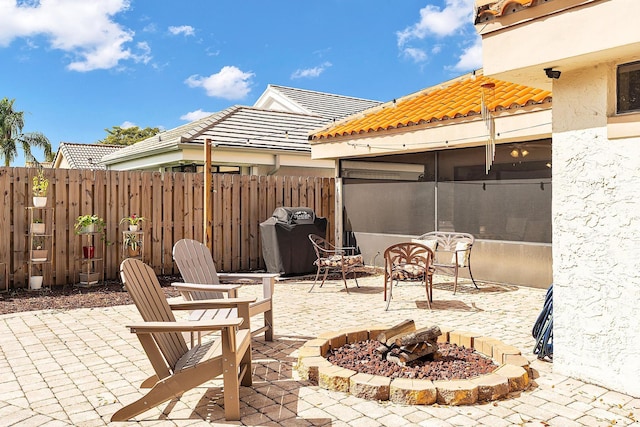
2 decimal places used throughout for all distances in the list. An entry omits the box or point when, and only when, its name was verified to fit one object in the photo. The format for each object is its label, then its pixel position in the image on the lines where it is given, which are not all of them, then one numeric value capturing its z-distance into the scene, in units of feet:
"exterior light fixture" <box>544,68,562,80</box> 13.15
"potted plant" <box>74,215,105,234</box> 27.32
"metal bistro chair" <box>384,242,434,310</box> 22.29
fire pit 11.40
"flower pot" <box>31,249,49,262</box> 26.03
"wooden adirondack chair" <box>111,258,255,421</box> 10.36
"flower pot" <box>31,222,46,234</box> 26.08
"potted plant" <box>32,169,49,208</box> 26.16
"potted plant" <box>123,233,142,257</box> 28.78
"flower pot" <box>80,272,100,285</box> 27.58
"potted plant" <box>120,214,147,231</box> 28.97
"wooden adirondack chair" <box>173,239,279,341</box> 14.61
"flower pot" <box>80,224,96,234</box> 27.40
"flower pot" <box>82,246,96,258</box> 27.68
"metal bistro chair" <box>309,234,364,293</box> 26.68
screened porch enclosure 26.27
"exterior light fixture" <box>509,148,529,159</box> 26.45
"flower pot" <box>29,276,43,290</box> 26.25
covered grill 31.73
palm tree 103.71
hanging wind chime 25.80
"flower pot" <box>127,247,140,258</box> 29.27
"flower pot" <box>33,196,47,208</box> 26.12
